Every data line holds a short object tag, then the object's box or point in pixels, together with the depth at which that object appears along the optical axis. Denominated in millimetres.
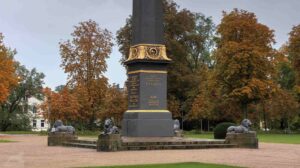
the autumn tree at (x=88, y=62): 65938
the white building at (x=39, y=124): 122794
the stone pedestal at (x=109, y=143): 26328
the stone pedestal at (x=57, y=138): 33406
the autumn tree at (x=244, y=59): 56688
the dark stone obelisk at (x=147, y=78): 30578
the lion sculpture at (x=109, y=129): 27047
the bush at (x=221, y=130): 38750
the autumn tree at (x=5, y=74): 53769
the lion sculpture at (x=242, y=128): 30594
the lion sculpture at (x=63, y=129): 34228
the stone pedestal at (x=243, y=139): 29767
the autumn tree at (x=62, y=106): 62812
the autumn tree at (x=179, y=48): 65125
